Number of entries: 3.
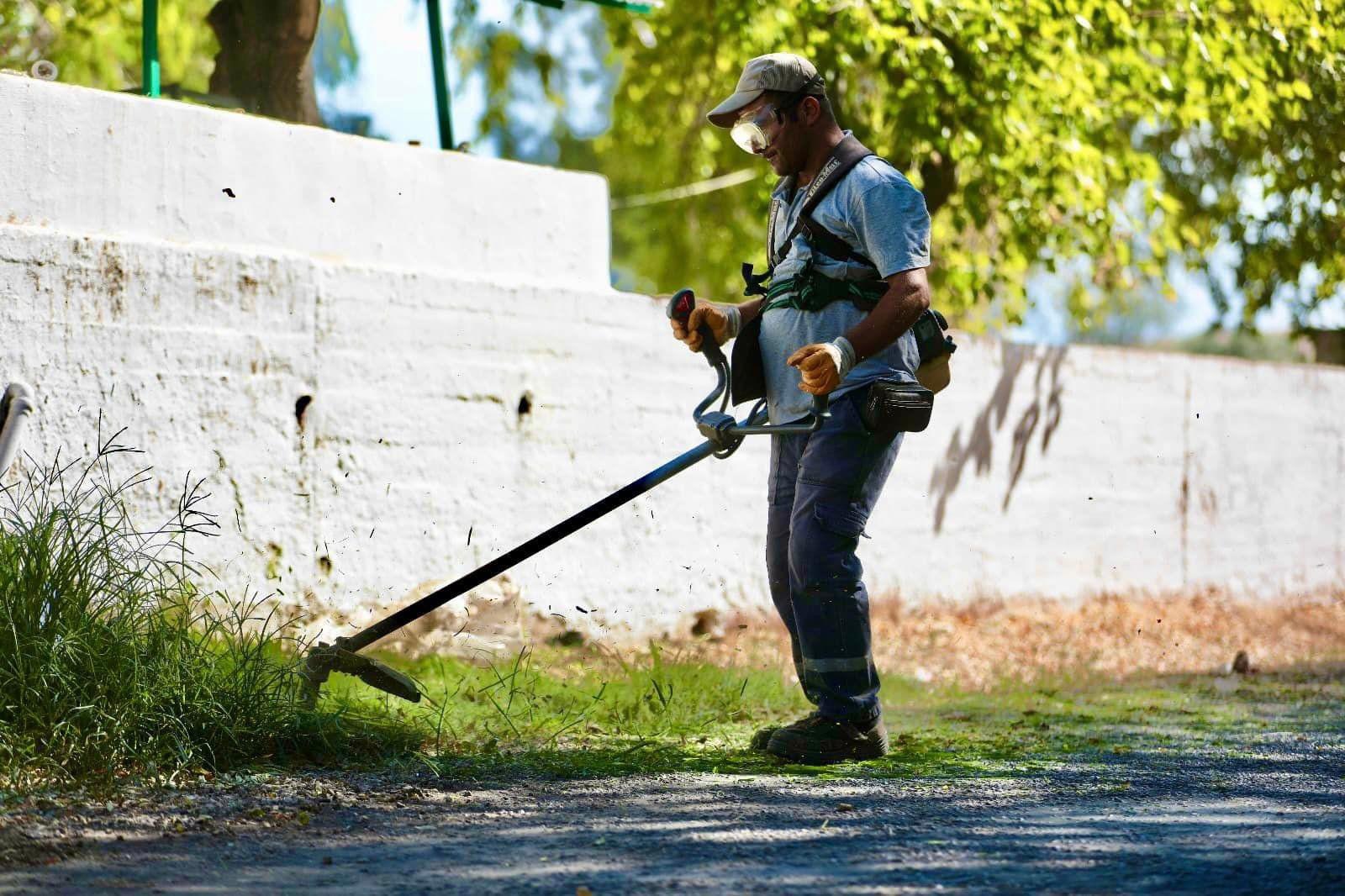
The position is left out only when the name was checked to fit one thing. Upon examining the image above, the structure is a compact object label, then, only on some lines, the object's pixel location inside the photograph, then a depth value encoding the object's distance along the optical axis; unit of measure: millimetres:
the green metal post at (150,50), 11805
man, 8523
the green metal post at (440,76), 13461
